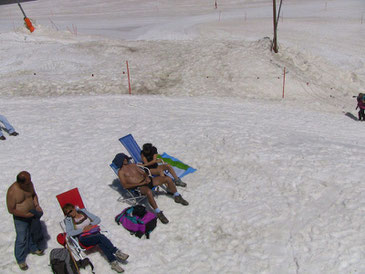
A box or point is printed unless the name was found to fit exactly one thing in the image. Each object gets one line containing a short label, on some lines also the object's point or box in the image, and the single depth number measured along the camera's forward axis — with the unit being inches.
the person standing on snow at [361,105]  693.3
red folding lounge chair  265.5
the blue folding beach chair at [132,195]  332.5
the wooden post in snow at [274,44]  976.1
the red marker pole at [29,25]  1354.6
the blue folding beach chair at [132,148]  387.5
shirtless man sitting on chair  313.4
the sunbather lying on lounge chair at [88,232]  261.0
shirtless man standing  255.4
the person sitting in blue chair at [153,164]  353.1
